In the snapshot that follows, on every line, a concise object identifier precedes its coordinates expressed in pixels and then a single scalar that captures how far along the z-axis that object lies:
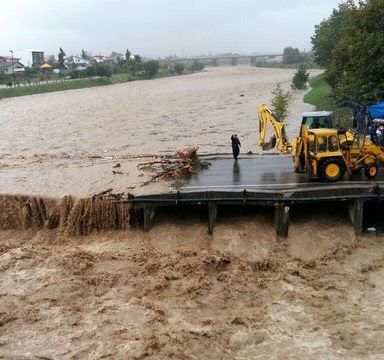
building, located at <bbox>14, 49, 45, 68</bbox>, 138.48
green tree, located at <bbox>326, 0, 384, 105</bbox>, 26.69
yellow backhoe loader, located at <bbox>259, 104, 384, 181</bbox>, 15.51
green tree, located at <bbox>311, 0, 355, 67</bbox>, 57.06
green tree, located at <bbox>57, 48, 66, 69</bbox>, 115.41
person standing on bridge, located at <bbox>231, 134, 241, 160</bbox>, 19.33
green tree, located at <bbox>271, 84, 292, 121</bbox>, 31.78
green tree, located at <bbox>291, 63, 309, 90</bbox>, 65.81
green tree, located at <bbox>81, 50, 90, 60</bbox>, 160.95
